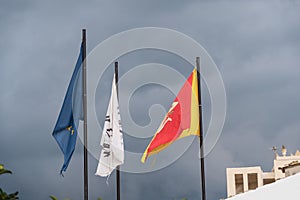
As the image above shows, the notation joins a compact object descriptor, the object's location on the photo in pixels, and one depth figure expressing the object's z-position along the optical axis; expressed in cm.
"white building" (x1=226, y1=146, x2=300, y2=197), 5175
